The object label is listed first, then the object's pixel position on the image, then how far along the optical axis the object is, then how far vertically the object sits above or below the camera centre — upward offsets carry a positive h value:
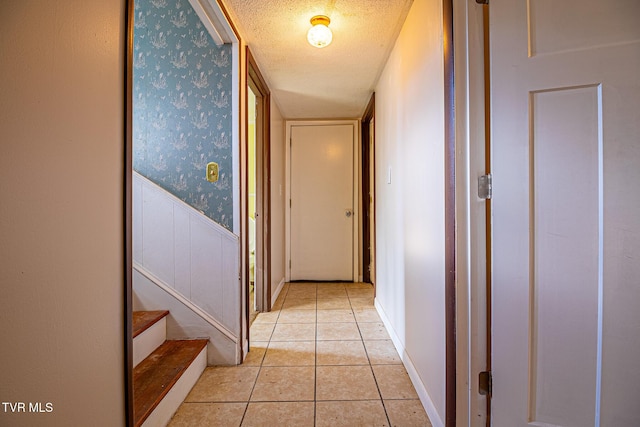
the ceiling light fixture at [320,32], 1.82 +1.14
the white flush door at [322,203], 4.05 +0.17
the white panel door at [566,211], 0.84 +0.01
